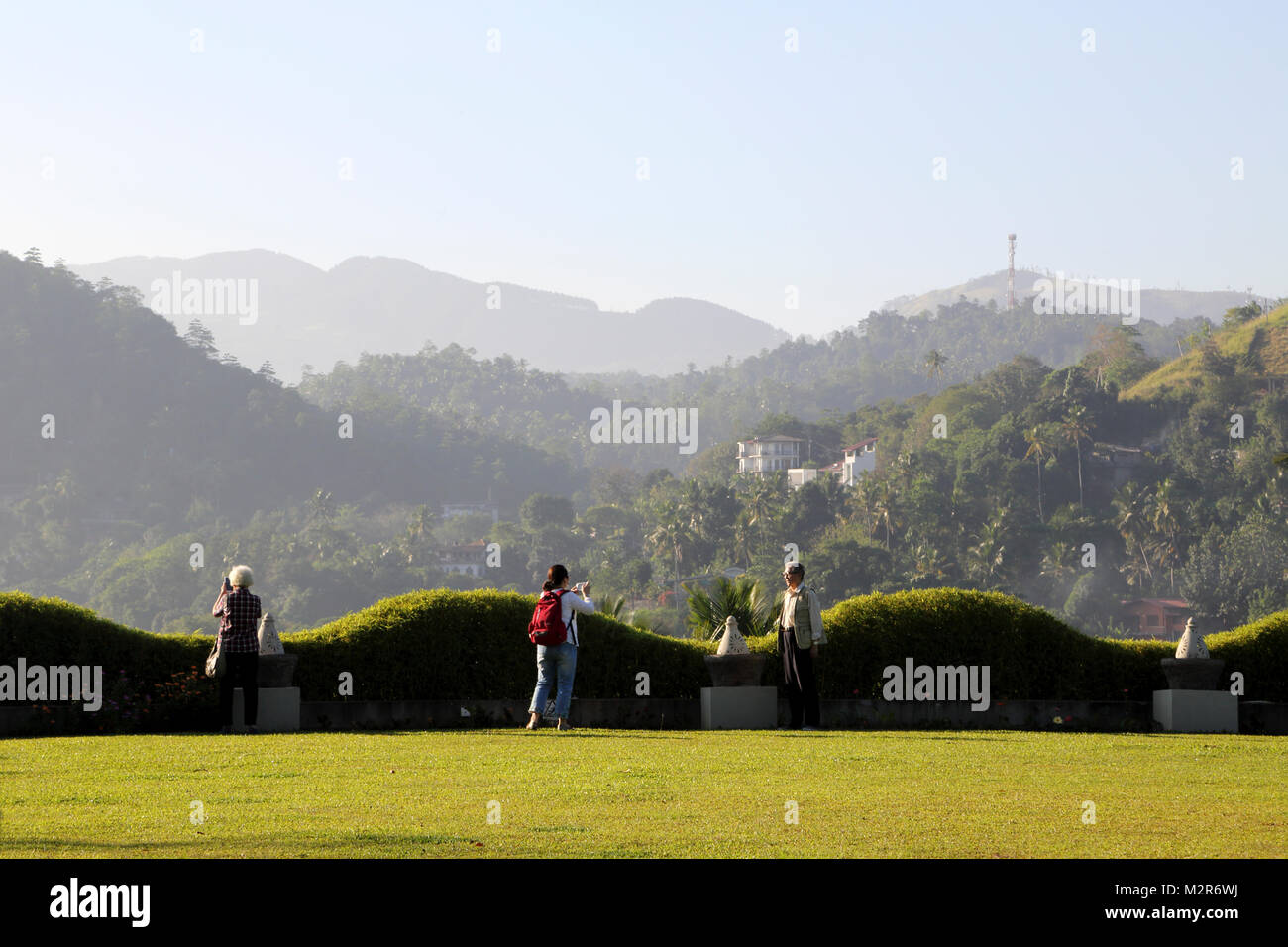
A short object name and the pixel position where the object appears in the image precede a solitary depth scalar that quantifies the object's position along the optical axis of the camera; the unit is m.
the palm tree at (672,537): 138.38
